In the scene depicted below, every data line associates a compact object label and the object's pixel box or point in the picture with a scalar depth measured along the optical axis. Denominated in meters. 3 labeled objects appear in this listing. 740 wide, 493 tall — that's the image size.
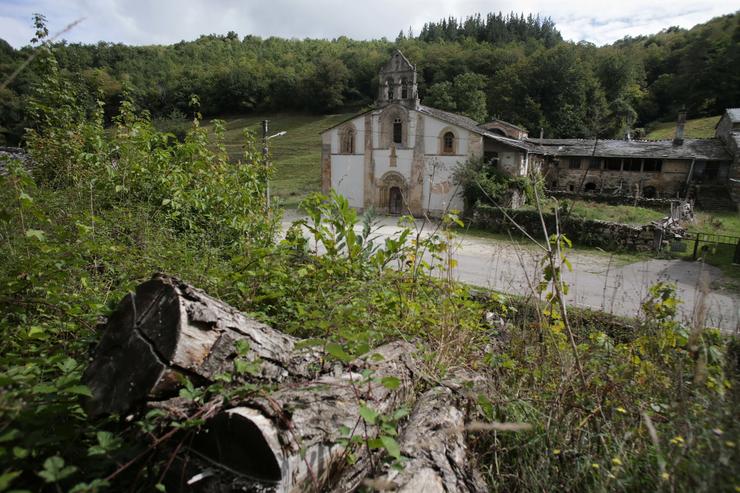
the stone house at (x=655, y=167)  27.14
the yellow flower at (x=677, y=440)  1.89
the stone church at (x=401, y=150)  23.02
